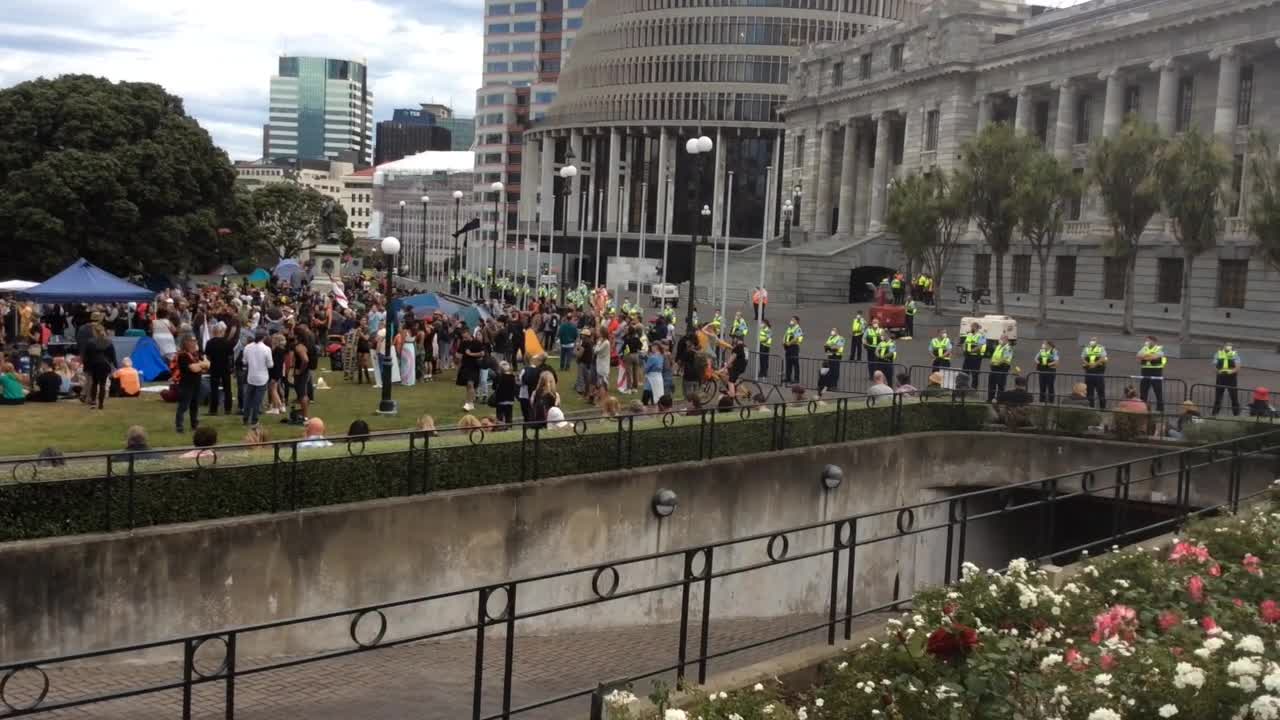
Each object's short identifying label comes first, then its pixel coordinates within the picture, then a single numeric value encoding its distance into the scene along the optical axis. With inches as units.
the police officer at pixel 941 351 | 1250.0
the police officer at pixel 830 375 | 1156.9
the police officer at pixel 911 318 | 1925.4
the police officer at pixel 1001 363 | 1152.2
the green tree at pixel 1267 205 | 1533.0
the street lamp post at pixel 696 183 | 1235.2
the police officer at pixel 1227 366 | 1139.9
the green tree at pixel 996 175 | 1946.4
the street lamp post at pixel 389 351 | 904.3
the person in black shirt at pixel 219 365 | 848.9
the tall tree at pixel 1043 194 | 1920.5
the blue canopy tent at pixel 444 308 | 1405.0
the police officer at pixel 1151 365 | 1115.9
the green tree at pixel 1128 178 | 1684.3
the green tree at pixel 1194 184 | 1644.9
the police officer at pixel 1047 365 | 1117.0
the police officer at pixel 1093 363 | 1119.6
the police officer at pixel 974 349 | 1264.8
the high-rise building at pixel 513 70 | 6210.6
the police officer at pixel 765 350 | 1283.7
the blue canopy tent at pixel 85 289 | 1128.2
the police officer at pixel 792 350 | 1253.7
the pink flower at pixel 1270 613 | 309.6
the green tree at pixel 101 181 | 2055.9
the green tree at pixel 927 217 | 2116.1
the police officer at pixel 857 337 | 1449.3
